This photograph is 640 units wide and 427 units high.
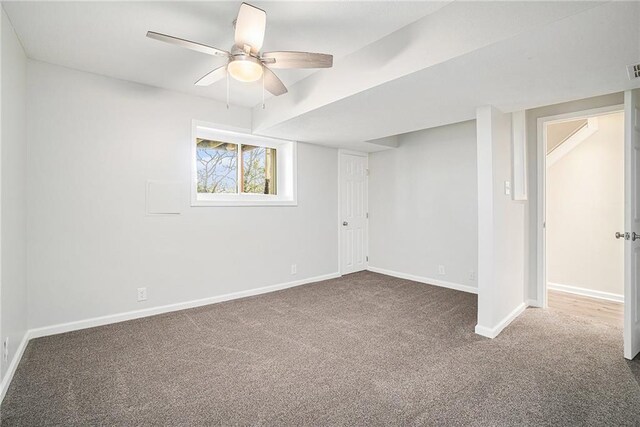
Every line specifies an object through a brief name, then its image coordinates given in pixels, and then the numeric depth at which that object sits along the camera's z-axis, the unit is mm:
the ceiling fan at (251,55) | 1786
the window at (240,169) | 3734
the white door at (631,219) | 2273
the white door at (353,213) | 5051
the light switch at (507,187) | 2916
